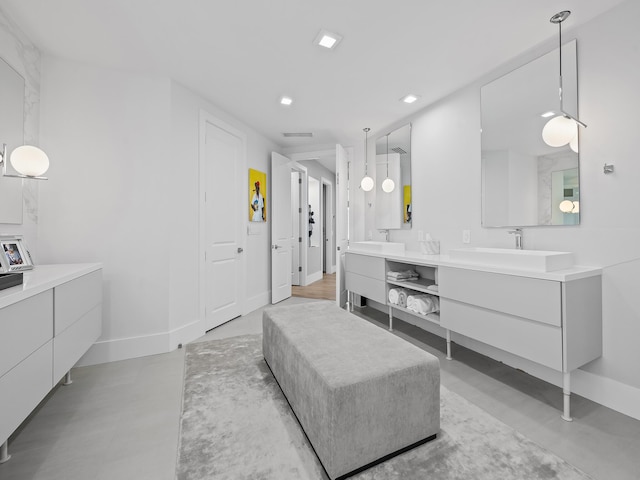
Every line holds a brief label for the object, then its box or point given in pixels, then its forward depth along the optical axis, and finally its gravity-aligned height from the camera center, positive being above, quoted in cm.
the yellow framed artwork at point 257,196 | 412 +65
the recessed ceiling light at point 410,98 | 309 +152
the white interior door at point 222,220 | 334 +25
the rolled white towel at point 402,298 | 305 -61
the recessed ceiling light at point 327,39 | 213 +150
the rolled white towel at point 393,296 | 313 -61
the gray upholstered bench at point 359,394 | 129 -74
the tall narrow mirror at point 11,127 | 199 +82
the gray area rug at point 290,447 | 135 -107
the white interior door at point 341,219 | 411 +30
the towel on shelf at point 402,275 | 319 -39
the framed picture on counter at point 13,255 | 185 -9
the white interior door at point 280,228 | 456 +20
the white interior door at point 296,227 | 620 +28
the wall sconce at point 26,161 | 196 +56
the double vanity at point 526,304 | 173 -44
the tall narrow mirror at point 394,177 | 367 +83
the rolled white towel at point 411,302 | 286 -62
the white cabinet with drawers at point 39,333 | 121 -48
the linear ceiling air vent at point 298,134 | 432 +158
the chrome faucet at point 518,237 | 239 +1
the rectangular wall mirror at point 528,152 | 212 +70
